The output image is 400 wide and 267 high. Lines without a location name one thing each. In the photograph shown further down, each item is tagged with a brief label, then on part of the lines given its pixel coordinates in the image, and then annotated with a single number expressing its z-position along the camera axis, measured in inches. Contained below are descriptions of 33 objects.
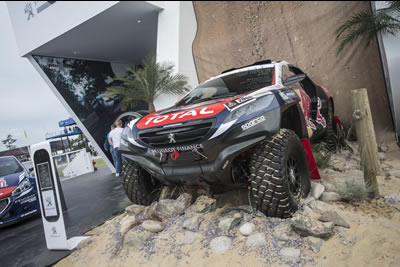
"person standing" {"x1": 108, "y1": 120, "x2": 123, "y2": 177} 250.5
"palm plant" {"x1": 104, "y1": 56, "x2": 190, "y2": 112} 264.8
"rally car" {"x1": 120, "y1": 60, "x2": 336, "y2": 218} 82.0
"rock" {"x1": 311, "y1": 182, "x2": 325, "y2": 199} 102.8
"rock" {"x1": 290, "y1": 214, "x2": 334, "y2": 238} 77.5
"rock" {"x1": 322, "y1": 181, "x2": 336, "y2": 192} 105.7
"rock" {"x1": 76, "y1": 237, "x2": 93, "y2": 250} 113.8
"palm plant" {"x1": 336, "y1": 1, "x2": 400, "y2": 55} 167.3
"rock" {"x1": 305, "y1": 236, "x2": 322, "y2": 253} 74.7
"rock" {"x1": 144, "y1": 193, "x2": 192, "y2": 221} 110.7
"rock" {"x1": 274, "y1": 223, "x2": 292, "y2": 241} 81.4
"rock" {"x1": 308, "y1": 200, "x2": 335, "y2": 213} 89.4
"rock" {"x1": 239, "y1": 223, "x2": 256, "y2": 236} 87.7
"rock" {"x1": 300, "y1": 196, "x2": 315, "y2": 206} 93.9
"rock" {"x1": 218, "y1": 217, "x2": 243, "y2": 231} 92.9
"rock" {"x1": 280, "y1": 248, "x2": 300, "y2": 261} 73.9
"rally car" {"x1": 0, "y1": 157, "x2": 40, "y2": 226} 160.2
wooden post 95.0
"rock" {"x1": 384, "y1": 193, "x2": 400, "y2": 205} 91.4
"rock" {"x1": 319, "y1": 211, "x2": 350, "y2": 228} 82.1
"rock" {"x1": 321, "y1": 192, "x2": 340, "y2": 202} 99.3
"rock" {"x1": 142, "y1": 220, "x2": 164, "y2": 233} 103.9
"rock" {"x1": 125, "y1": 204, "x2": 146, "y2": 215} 120.1
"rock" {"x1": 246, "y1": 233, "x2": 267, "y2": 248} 81.8
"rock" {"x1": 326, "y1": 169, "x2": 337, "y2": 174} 138.9
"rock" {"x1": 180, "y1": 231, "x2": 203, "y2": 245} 93.1
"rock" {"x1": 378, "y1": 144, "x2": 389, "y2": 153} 179.3
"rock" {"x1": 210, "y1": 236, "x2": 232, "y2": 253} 84.7
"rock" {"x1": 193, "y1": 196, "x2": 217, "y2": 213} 109.3
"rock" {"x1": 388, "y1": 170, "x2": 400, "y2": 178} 123.2
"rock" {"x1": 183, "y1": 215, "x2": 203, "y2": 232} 99.0
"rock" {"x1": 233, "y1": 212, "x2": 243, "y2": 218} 98.6
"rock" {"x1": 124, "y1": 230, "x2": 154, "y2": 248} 100.4
